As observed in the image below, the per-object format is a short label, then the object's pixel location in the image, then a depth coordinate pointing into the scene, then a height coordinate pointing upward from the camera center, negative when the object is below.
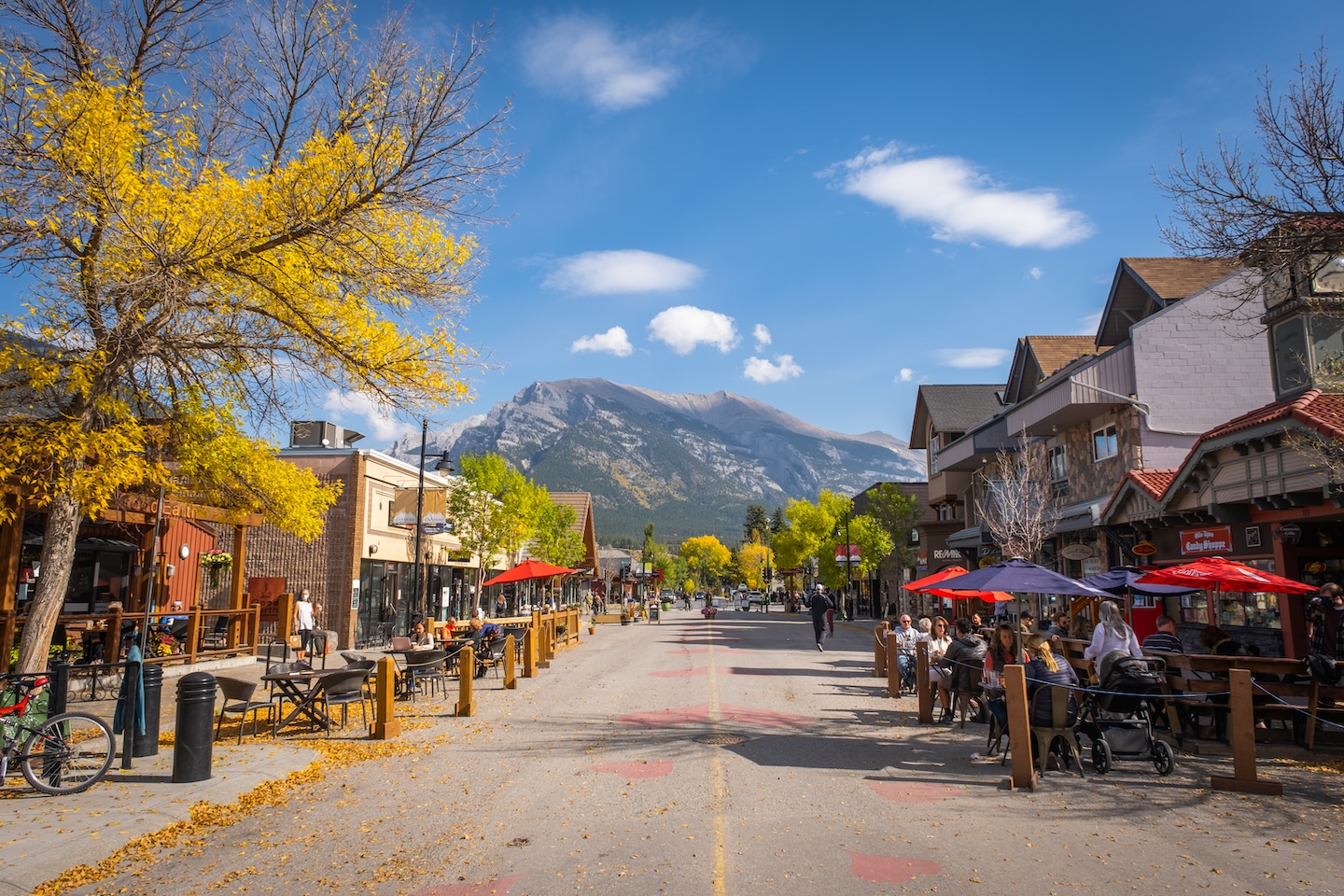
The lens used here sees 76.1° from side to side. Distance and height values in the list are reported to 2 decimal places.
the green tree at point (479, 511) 37.41 +2.12
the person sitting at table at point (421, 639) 17.56 -1.63
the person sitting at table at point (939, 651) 13.20 -1.66
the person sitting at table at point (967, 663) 12.52 -1.56
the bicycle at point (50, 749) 8.02 -1.73
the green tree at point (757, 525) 149.07 +5.75
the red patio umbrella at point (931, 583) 17.81 -0.60
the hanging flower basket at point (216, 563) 27.64 +0.00
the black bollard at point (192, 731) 8.46 -1.64
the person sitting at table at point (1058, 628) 14.16 -1.41
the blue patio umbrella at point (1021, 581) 13.20 -0.41
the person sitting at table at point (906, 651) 16.36 -1.84
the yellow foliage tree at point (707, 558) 162.88 -0.07
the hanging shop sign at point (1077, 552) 25.88 +0.07
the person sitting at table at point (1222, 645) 12.80 -1.39
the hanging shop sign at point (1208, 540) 18.41 +0.27
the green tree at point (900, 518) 48.44 +2.13
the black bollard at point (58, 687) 9.20 -1.31
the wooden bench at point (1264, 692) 10.43 -1.70
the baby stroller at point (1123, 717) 9.27 -1.80
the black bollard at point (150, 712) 9.48 -1.65
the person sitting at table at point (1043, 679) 9.12 -1.37
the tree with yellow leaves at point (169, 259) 10.30 +3.84
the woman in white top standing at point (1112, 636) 10.36 -1.00
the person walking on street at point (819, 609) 26.89 -1.68
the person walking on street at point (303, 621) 20.89 -1.49
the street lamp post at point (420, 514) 27.55 +1.49
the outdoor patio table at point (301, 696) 11.55 -1.82
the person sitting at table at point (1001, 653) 11.12 -1.30
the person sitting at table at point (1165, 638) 12.05 -1.20
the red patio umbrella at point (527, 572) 25.44 -0.37
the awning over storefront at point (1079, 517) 24.30 +1.10
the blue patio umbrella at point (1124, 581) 16.05 -0.55
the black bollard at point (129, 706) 9.06 -1.52
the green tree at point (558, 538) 47.38 +1.23
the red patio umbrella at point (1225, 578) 12.90 -0.38
